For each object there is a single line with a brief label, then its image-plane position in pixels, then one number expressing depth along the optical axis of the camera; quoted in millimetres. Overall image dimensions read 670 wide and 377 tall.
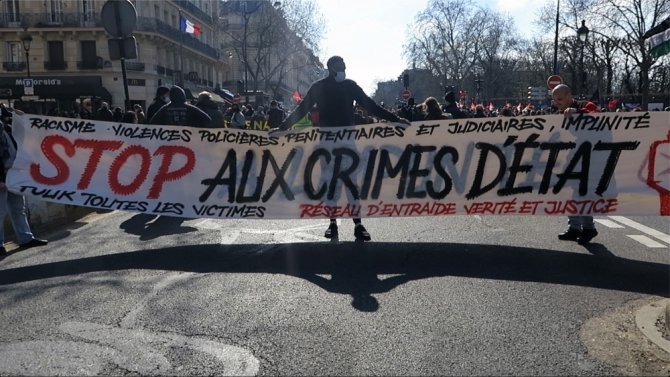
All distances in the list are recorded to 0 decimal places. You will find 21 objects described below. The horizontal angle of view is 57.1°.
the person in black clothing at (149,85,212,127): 9305
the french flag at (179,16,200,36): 36656
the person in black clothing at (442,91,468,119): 12065
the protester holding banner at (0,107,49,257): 7066
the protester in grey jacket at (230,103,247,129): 17684
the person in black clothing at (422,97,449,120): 10727
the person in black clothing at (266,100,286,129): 19688
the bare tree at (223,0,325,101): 58375
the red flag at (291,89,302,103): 36641
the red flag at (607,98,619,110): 25728
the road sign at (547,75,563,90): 25062
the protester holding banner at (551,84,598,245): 7004
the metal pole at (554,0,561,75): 34312
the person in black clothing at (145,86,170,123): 10656
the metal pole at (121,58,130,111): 10964
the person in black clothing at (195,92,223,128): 10945
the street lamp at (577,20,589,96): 30523
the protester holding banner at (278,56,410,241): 7238
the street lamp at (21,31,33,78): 27766
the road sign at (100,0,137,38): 10523
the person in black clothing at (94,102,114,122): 14195
